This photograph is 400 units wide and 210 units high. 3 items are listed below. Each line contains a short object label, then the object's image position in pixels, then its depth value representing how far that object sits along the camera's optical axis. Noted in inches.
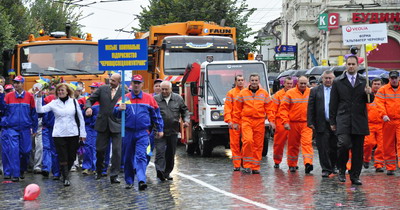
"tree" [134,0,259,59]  1994.3
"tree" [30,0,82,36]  2706.7
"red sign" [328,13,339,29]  1684.3
